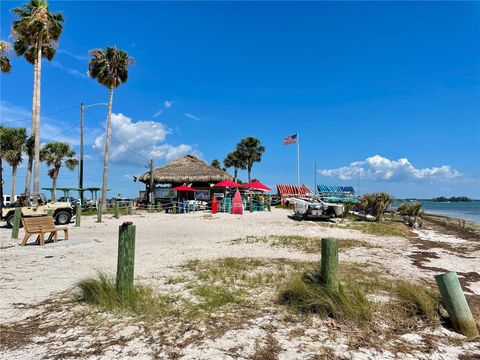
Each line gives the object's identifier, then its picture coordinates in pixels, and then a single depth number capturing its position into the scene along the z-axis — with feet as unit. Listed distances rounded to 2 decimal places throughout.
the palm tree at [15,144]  82.38
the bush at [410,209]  65.88
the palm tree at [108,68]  82.64
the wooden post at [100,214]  54.59
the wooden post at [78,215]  48.70
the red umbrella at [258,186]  89.35
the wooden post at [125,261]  15.07
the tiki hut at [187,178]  96.53
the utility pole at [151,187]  91.09
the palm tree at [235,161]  161.58
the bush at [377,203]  61.36
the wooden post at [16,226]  35.42
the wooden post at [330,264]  14.92
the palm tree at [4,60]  58.70
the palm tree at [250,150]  159.33
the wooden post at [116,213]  63.31
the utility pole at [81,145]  86.74
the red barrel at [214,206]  72.84
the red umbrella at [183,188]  84.45
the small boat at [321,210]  58.34
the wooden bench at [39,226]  30.14
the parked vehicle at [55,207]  48.78
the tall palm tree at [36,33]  59.57
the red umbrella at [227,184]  79.10
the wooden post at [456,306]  12.89
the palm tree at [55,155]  116.57
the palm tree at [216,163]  174.04
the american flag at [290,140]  108.68
